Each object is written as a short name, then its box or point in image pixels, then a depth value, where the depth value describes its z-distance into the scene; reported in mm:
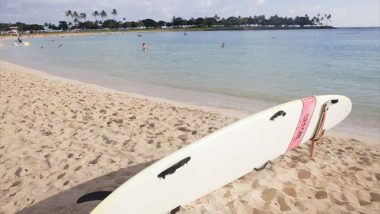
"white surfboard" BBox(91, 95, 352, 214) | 2750
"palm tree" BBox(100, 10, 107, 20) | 184375
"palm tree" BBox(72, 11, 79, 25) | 169500
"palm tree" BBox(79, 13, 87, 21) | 173875
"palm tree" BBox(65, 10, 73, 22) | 166625
